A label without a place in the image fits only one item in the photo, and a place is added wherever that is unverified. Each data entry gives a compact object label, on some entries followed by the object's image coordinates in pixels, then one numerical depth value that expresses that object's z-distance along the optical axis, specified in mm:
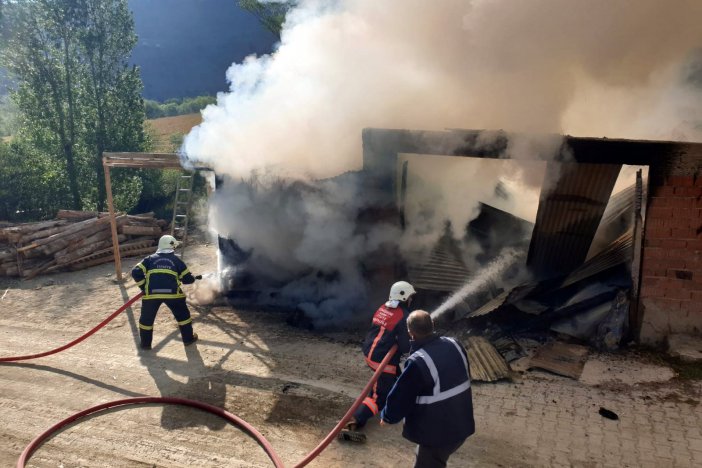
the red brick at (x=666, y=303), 6055
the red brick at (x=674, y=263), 5988
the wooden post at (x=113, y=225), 9418
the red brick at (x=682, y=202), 5883
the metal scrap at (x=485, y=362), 5605
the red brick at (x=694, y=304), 5961
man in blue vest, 3164
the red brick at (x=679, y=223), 5926
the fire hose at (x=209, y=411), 3881
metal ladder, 9833
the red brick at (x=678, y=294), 6000
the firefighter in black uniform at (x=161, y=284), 6637
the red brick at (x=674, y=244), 5977
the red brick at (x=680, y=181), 5859
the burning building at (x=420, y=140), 6754
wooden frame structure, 8828
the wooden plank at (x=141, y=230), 12500
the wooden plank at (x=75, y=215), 13305
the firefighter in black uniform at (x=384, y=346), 4531
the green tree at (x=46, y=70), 15234
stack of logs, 10898
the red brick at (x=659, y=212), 5984
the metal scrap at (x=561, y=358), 5707
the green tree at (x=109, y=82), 15969
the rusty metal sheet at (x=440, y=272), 7516
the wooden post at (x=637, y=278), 6176
